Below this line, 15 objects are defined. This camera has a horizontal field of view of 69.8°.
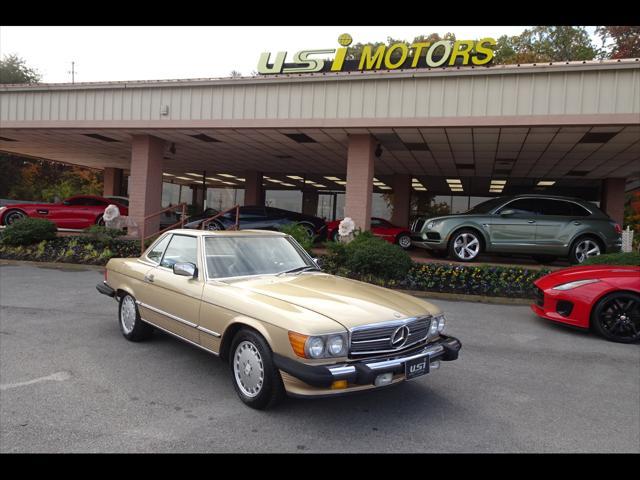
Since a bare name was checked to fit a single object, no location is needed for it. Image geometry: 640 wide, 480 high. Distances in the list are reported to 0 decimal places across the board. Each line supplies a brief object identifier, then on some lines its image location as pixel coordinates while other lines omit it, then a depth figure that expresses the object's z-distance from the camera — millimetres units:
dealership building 10828
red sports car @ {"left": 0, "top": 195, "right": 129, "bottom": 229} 16188
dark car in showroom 15688
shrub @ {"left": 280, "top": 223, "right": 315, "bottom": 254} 10882
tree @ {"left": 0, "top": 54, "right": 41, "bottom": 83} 36469
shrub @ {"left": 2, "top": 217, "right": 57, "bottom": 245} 13203
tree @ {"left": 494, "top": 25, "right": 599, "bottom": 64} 33406
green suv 10797
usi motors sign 11445
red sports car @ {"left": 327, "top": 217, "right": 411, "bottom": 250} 17359
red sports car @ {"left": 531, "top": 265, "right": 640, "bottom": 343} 6230
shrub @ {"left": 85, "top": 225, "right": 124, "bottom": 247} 13328
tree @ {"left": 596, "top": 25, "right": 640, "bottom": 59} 27203
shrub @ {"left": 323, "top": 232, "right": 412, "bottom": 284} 9891
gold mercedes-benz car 3393
